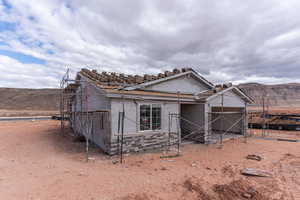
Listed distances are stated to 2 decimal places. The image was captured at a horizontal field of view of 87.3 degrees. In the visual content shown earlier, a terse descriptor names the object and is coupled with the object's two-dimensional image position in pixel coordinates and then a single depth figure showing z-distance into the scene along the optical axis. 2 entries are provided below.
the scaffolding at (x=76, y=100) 11.00
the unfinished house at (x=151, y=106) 7.75
